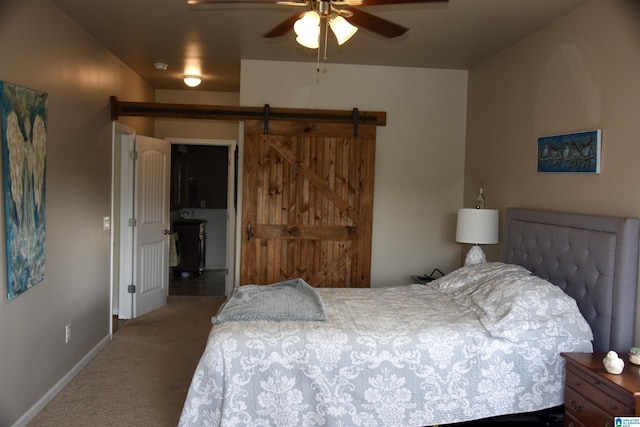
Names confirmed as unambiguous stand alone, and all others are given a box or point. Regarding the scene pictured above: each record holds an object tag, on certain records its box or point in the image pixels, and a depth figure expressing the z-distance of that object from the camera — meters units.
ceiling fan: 2.35
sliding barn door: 4.91
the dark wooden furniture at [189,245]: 8.15
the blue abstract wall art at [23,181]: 2.78
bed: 2.63
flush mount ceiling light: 5.64
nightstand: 2.23
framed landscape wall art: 3.03
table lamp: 4.02
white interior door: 5.63
